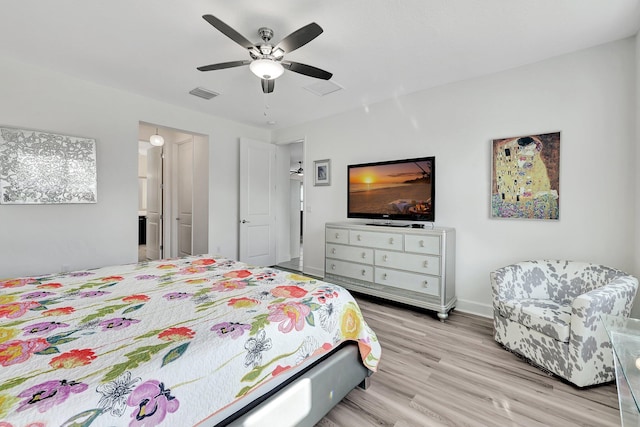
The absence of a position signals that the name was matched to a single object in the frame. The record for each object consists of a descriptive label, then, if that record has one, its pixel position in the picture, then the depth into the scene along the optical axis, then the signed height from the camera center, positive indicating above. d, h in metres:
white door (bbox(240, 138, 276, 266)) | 4.79 +0.12
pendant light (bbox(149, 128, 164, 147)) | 4.69 +1.13
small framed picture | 4.44 +0.59
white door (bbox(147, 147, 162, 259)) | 5.53 +0.11
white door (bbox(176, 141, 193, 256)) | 5.11 +0.19
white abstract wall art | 2.84 +0.43
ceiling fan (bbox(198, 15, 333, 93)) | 2.00 +1.18
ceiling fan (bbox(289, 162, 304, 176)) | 8.83 +1.22
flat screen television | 3.31 +0.25
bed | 0.87 -0.53
